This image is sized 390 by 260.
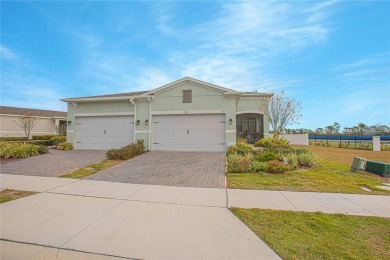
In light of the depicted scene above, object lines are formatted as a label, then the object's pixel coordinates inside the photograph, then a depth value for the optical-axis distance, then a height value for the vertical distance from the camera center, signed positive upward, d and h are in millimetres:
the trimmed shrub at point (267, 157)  8672 -1033
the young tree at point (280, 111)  14625 +1927
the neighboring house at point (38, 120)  22203 +1650
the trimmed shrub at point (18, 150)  10695 -987
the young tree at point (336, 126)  44331 +2167
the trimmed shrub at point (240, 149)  10283 -821
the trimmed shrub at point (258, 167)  7730 -1342
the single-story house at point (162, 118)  12555 +1140
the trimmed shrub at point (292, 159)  8188 -1108
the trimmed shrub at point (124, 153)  10359 -1058
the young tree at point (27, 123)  21781 +1319
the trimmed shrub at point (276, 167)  7512 -1327
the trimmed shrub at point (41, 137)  20880 -363
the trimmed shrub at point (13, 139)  18997 -551
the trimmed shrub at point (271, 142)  13242 -564
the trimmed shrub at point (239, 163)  7688 -1228
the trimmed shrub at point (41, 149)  11996 -1003
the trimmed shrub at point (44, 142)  16309 -744
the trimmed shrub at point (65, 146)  14016 -918
